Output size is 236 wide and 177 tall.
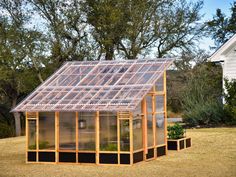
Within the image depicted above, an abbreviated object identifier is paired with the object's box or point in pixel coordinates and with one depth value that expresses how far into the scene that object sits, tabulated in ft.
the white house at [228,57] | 88.43
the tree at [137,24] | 107.14
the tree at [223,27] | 153.48
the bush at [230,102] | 85.10
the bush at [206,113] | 87.51
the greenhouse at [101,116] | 48.44
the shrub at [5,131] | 104.97
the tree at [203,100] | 87.81
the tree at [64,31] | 106.63
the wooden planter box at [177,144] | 59.82
